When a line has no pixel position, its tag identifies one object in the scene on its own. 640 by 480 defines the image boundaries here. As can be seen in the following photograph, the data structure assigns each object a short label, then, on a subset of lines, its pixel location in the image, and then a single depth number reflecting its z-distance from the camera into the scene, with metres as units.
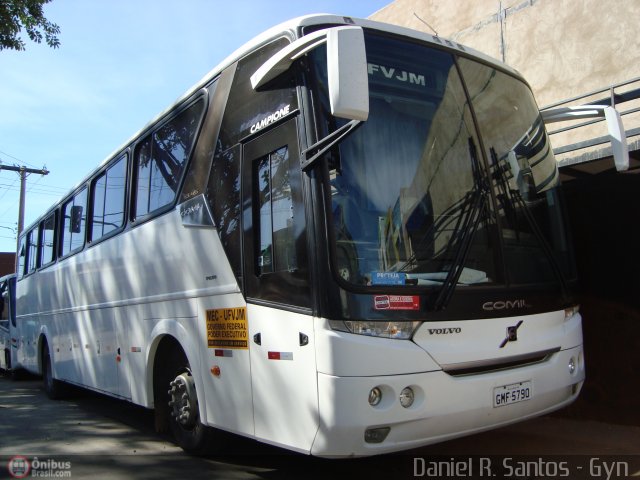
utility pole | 33.34
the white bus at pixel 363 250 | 3.55
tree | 9.66
